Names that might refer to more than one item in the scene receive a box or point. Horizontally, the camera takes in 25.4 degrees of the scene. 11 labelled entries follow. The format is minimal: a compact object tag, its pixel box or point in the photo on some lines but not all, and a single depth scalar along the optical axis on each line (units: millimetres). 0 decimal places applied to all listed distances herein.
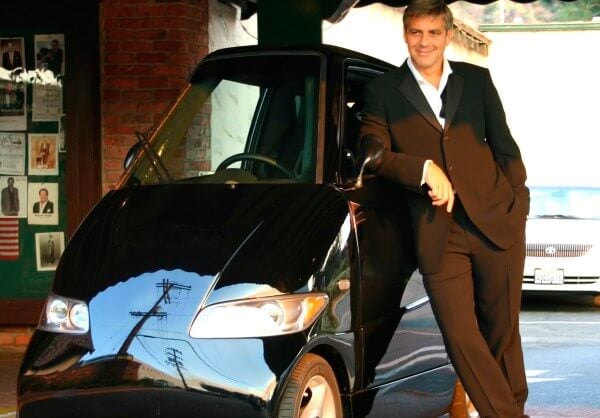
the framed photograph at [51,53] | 10969
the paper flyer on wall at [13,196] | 11242
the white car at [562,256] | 18500
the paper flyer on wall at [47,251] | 11219
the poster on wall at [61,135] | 11031
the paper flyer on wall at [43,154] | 11102
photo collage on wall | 11047
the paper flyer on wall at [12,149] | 11172
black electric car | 5391
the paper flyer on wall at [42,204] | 11164
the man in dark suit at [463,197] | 6039
